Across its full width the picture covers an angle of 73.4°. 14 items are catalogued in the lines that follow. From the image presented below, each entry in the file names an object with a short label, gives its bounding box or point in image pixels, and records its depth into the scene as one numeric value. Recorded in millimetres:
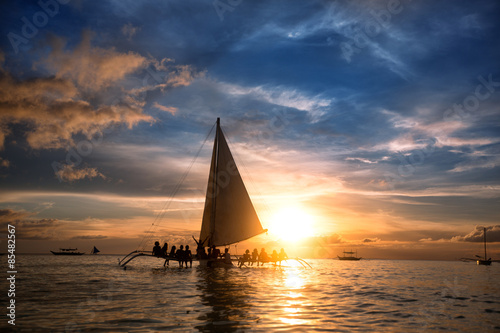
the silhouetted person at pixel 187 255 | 42266
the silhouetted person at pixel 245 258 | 48188
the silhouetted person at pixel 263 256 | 48444
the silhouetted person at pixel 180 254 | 41950
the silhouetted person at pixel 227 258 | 40859
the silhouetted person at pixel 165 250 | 41062
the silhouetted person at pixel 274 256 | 49156
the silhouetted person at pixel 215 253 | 40219
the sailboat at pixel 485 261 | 117500
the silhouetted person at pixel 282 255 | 50344
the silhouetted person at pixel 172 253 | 41834
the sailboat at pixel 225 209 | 41531
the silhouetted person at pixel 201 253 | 40375
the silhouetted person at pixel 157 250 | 39812
